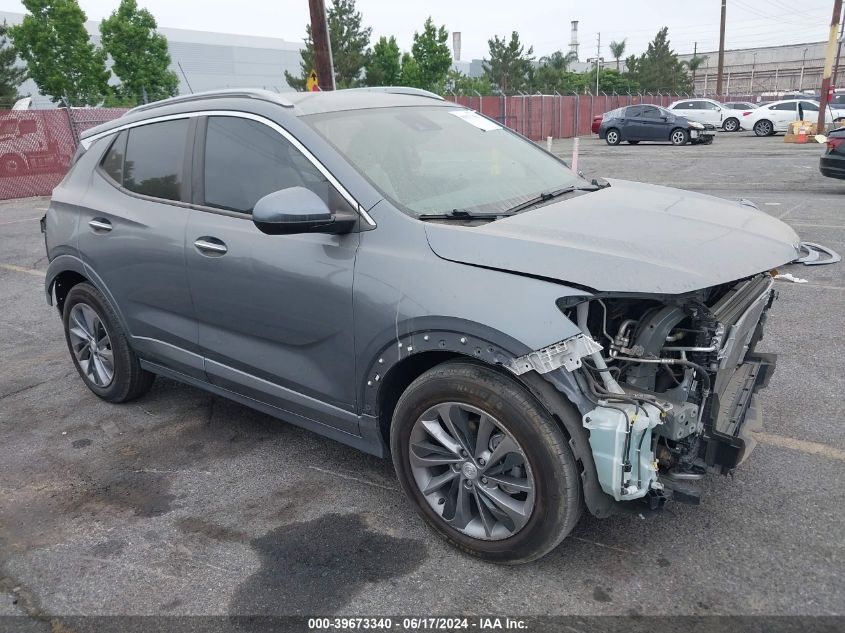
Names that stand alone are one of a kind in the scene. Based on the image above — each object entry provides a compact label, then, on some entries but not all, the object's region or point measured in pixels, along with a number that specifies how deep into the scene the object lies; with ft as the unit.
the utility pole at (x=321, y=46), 43.32
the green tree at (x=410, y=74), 154.61
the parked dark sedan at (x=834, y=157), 37.65
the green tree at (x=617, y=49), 342.85
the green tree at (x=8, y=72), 118.32
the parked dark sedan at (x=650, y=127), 84.74
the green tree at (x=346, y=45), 153.99
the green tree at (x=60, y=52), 116.26
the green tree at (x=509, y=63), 208.74
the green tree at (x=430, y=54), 157.58
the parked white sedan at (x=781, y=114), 96.12
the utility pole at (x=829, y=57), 79.64
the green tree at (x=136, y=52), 127.34
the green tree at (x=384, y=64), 154.51
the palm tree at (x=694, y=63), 246.88
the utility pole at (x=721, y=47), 163.49
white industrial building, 208.33
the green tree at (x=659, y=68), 229.25
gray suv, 8.23
